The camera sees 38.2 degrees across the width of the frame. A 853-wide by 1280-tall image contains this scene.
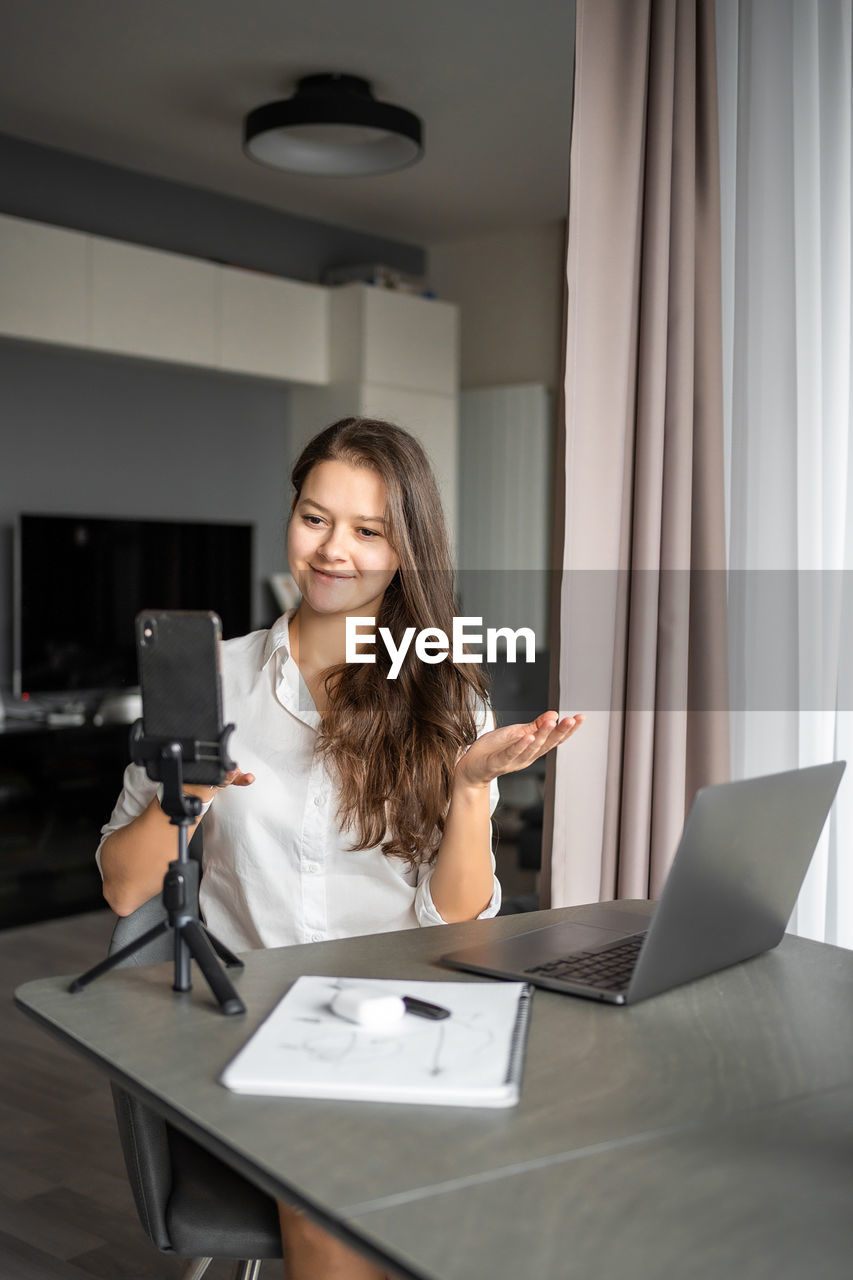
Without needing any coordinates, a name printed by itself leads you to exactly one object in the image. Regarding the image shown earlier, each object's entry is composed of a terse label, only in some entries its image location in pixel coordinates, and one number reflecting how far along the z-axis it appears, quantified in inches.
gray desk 25.8
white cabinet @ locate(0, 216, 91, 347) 161.6
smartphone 40.6
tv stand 158.2
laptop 39.6
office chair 47.9
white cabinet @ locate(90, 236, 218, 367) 172.2
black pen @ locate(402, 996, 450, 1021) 38.2
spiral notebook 32.6
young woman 58.7
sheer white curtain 71.0
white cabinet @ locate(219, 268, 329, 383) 187.6
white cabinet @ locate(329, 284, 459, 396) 198.4
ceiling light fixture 146.4
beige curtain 70.3
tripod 41.1
